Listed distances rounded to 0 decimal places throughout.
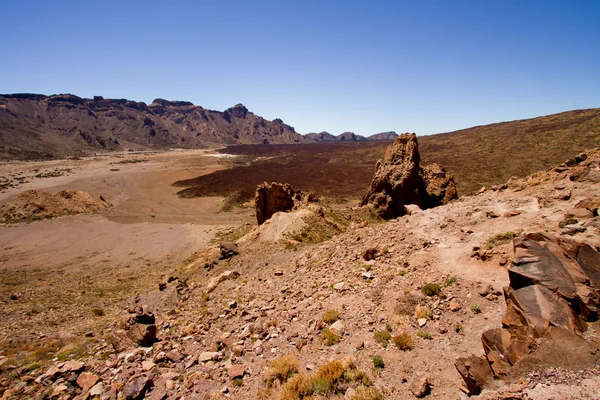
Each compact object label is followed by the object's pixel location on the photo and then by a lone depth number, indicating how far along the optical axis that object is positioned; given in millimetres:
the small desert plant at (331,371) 7141
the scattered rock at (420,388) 6266
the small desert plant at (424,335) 7773
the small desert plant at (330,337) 8622
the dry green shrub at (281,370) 7781
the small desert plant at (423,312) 8367
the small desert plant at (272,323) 10297
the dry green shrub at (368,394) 6387
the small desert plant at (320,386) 6934
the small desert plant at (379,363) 7336
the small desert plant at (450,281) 9242
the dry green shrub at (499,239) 10160
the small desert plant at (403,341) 7603
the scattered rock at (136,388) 8195
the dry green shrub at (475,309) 7938
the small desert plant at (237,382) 7979
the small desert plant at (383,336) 8019
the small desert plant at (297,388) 6988
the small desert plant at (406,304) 8828
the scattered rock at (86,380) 8905
